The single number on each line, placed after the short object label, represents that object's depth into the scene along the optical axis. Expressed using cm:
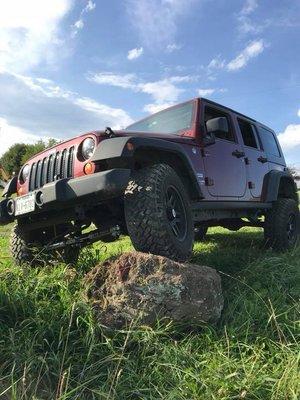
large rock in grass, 285
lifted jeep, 333
